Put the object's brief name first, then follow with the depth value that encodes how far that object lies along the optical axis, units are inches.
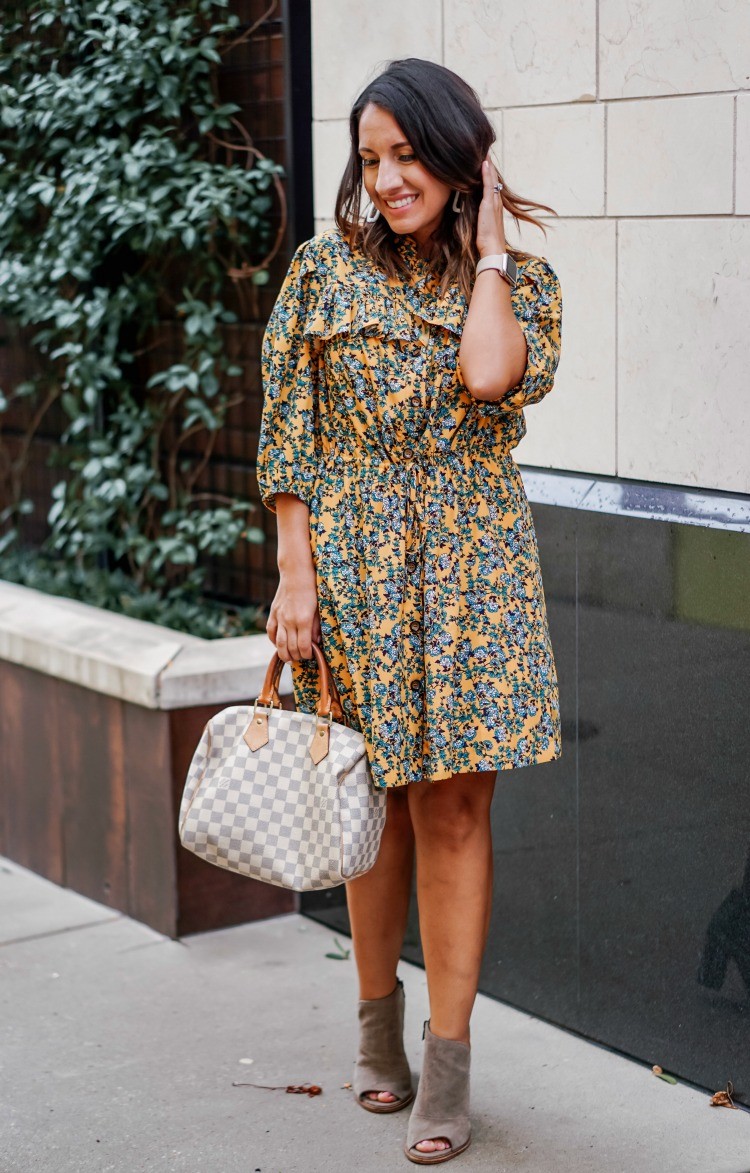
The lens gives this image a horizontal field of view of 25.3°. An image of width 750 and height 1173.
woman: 119.0
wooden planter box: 172.7
